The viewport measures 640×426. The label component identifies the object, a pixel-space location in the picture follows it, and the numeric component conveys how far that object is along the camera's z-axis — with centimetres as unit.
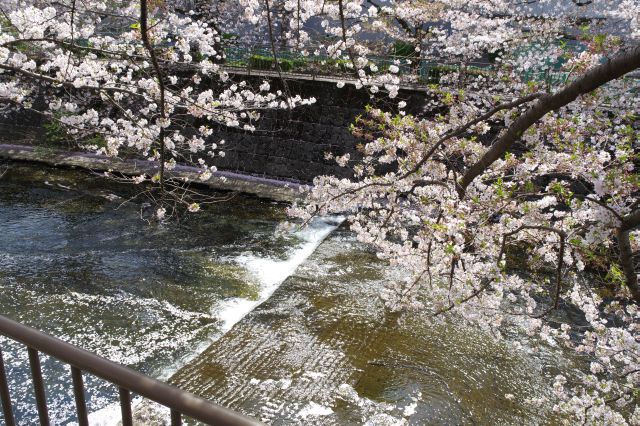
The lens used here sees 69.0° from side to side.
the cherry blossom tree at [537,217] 250
